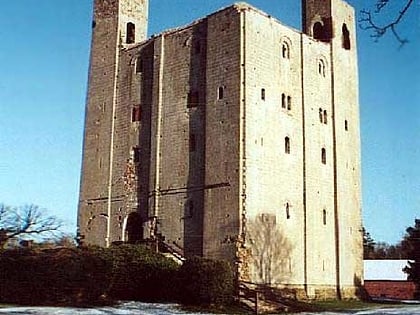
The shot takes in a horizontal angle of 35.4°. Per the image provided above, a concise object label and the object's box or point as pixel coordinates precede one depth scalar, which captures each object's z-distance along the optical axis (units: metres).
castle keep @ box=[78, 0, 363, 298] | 34.53
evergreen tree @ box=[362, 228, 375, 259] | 96.18
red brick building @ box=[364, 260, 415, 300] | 63.56
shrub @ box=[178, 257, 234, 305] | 28.50
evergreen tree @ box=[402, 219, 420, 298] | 52.78
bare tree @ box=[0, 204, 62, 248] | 37.22
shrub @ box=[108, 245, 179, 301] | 30.66
